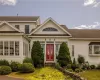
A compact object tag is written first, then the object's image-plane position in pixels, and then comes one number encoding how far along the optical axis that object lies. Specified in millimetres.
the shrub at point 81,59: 12755
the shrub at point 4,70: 9569
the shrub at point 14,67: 10394
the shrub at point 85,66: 12260
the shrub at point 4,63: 10655
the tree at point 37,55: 12172
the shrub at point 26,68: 9783
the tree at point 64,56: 12137
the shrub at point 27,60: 10980
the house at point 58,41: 12849
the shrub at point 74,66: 11749
